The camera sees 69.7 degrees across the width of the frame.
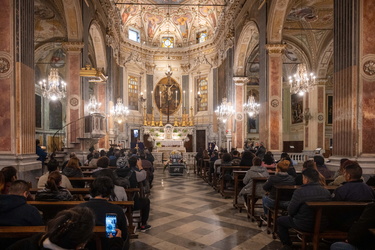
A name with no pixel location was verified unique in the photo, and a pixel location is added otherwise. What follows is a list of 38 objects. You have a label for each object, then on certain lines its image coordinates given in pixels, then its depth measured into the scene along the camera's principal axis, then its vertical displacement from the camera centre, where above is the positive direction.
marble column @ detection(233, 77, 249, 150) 17.19 +0.70
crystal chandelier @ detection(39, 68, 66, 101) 12.18 +1.78
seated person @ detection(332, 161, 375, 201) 3.52 -0.87
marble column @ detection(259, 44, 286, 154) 11.94 +0.88
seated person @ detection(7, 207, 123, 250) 1.53 -0.61
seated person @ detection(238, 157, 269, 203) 6.03 -1.18
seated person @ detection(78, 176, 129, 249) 2.85 -0.86
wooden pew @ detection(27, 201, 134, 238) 3.32 -1.04
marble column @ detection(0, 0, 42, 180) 6.53 +0.74
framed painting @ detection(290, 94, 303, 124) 23.10 +1.39
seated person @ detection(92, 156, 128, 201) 4.03 -1.12
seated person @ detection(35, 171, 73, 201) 3.61 -0.93
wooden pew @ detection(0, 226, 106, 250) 2.36 -0.95
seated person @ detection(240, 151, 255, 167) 8.21 -1.08
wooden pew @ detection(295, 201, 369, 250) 3.29 -1.18
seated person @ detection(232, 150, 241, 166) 8.88 -1.25
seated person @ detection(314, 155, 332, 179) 6.29 -1.02
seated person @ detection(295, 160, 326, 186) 4.66 -1.03
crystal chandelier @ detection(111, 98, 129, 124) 18.36 +0.82
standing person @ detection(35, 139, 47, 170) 8.74 -0.94
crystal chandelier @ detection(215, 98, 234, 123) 17.72 +0.90
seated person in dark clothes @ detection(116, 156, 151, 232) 5.27 -1.22
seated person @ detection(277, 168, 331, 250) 3.62 -1.01
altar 21.53 -0.99
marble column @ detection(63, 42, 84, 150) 11.88 +1.42
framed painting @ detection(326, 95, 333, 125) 22.97 +0.99
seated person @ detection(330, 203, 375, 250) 2.53 -1.05
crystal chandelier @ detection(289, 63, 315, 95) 11.18 +1.80
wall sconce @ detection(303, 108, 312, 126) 19.28 +0.62
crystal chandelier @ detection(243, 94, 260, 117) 17.28 +1.08
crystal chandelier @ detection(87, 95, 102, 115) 13.29 +0.90
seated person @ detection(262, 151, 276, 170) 7.71 -1.07
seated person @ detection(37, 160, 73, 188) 4.85 -1.03
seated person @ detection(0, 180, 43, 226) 2.64 -0.87
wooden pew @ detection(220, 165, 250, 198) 8.26 -1.94
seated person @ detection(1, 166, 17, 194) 3.88 -0.75
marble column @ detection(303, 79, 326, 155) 18.80 +0.33
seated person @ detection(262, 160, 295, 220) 4.94 -1.08
